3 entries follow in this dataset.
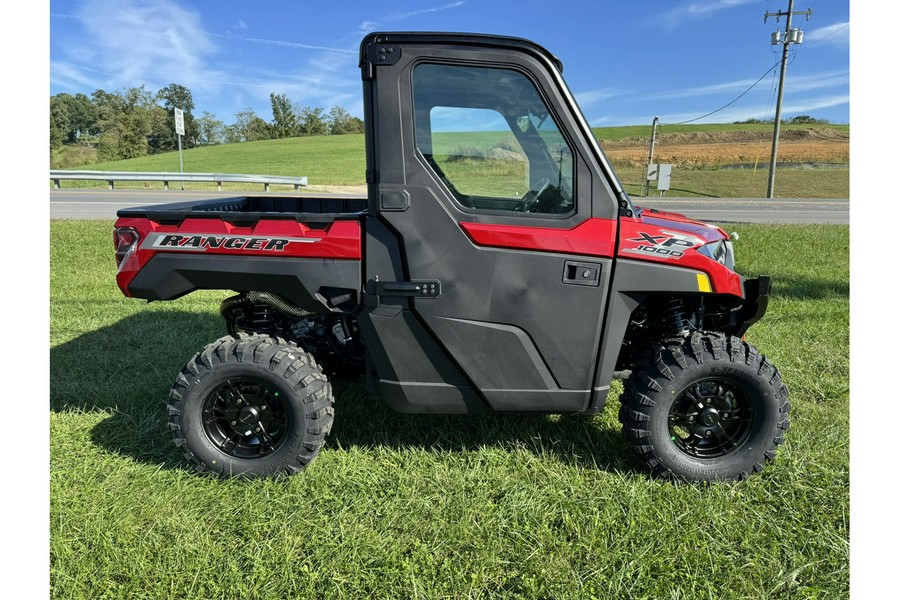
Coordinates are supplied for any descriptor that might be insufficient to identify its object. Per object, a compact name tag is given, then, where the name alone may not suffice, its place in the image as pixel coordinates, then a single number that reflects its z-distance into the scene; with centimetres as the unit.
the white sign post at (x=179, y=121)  2123
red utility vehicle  249
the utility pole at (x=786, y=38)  2348
